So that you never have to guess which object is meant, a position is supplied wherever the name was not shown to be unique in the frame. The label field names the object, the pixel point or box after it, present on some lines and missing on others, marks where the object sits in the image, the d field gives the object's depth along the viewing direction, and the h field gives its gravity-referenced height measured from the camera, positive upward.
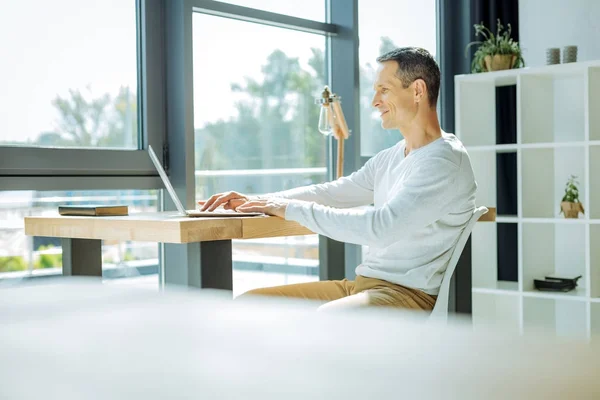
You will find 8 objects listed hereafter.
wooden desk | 1.59 -0.11
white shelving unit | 3.40 +0.01
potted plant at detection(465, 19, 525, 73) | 3.71 +0.67
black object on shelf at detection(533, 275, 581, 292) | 3.54 -0.52
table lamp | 2.98 +0.28
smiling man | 1.77 -0.06
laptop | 1.79 -0.07
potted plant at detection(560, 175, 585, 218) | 3.57 -0.11
